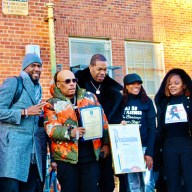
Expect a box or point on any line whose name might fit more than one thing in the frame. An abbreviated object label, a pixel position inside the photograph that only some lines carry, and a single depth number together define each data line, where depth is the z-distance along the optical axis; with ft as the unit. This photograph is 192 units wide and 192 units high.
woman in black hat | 17.67
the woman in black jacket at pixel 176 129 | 17.85
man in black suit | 17.10
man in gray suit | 15.48
